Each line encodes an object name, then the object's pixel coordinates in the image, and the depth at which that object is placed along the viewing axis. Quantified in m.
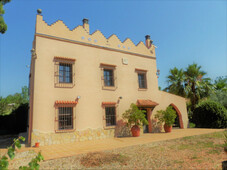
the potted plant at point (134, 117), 11.63
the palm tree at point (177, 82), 18.20
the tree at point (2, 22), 10.25
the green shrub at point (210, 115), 14.88
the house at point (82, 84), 9.81
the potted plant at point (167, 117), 13.26
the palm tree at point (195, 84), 17.98
